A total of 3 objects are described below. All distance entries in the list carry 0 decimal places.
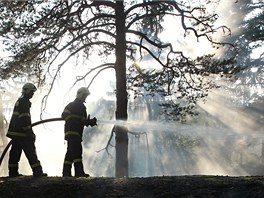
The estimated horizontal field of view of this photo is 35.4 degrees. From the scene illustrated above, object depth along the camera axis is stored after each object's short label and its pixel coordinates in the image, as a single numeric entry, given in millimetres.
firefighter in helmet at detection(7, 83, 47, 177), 8406
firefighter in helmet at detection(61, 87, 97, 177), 8672
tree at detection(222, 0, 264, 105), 30328
